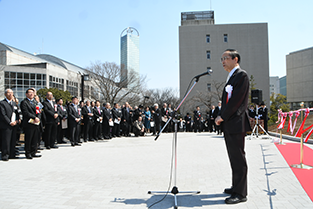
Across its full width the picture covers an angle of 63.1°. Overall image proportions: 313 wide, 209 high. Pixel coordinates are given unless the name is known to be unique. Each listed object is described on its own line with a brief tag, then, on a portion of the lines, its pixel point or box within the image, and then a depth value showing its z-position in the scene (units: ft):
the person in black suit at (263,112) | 50.24
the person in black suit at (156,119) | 59.88
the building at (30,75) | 160.97
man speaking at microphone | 12.69
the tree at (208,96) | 149.62
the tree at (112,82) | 127.65
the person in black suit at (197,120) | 74.51
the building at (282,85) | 395.96
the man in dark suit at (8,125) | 24.66
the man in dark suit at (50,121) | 32.65
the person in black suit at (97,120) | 44.04
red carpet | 15.54
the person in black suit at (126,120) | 54.80
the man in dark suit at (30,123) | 25.45
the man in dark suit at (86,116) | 41.65
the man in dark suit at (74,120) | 36.50
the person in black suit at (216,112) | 55.35
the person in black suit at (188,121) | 76.90
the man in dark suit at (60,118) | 37.45
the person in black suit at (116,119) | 50.93
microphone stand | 12.22
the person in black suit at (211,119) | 61.21
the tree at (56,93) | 132.48
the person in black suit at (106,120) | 47.01
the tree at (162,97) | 161.58
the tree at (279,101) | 226.60
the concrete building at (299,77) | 205.46
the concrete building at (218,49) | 161.99
